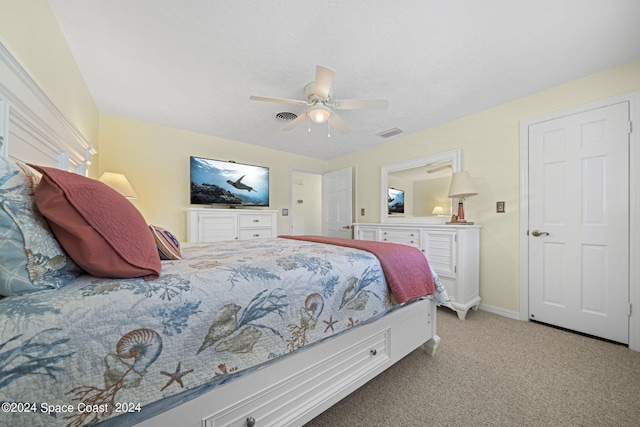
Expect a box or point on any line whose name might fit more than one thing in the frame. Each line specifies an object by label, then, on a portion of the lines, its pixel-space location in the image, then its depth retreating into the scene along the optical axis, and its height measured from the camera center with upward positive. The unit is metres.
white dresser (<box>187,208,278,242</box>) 3.08 -0.18
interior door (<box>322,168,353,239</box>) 4.29 +0.18
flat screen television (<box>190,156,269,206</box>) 3.31 +0.45
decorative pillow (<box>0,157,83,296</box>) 0.59 -0.09
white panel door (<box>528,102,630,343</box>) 1.88 -0.09
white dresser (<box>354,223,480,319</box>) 2.41 -0.49
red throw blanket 1.33 -0.36
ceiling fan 1.78 +0.93
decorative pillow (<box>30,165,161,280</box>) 0.70 -0.05
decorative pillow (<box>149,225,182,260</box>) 1.16 -0.18
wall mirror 2.97 +0.36
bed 0.55 -0.34
